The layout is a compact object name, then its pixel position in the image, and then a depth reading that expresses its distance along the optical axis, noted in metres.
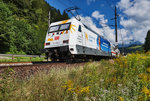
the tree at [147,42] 57.51
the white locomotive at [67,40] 7.86
